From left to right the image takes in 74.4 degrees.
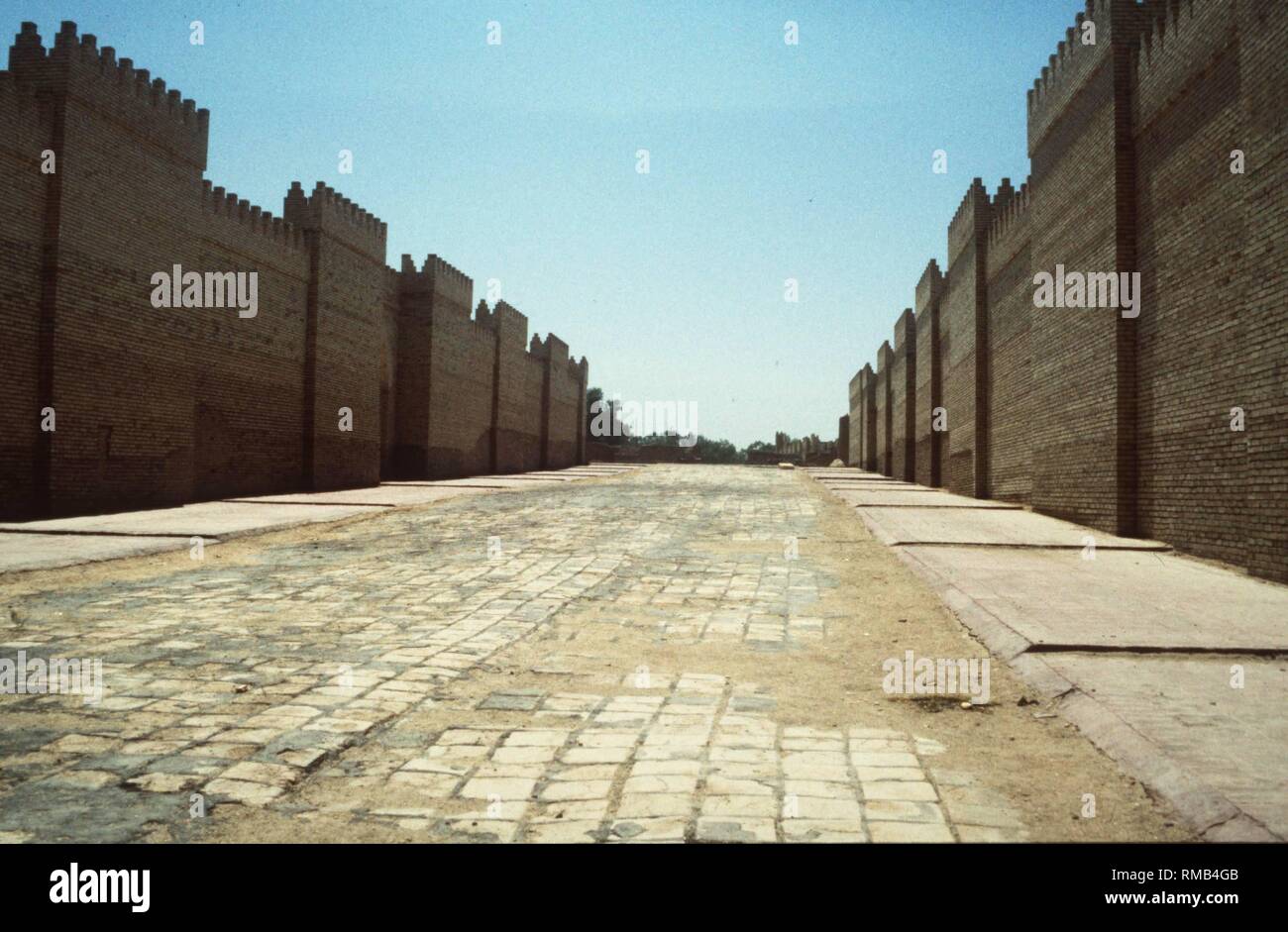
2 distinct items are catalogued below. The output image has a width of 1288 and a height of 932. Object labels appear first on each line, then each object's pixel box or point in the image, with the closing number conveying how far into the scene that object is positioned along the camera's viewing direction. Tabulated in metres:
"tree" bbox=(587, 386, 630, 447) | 56.84
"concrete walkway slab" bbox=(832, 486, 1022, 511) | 16.64
